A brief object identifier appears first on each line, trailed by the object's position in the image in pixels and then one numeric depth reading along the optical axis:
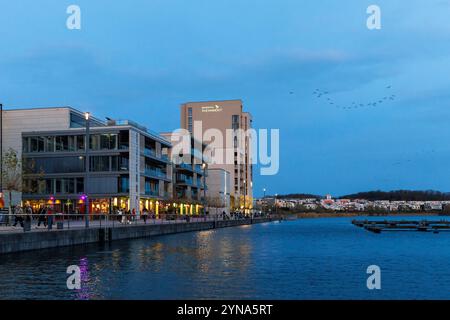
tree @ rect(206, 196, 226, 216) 139.00
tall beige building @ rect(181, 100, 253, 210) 196.50
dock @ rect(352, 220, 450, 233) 81.34
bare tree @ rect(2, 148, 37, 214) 52.19
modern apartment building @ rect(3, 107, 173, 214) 84.44
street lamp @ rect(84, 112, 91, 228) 42.40
